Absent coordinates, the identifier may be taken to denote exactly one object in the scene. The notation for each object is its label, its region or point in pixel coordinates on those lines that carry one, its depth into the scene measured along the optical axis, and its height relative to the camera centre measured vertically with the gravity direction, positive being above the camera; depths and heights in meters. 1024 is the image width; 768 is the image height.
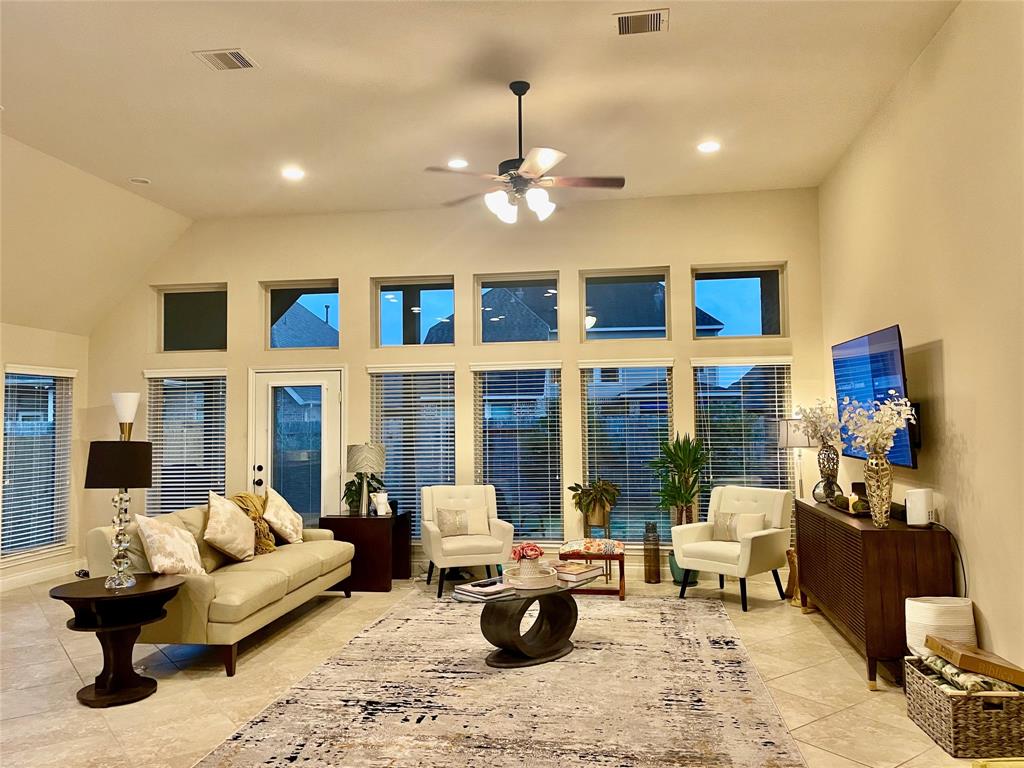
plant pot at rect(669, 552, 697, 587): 6.62 -1.17
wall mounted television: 4.48 +0.40
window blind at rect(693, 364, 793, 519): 7.05 +0.12
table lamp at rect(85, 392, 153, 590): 4.14 -0.14
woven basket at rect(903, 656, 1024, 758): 3.21 -1.22
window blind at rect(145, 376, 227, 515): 7.81 +0.09
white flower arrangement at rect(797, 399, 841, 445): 5.33 +0.08
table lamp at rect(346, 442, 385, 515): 6.87 -0.17
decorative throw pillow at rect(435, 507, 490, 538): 6.61 -0.69
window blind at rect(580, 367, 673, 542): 7.23 +0.02
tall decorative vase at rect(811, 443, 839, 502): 5.35 -0.23
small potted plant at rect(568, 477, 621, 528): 6.94 -0.56
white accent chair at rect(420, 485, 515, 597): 6.26 -0.81
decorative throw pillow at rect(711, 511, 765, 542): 6.05 -0.70
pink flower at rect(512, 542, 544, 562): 4.66 -0.68
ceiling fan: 4.61 +1.58
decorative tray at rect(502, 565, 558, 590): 4.59 -0.83
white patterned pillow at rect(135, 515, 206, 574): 4.45 -0.59
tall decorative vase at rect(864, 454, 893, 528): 4.23 -0.29
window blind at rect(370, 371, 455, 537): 7.53 +0.14
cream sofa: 4.40 -0.88
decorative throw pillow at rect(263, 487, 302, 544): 5.98 -0.57
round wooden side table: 3.92 -0.89
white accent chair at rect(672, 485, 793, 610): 5.76 -0.82
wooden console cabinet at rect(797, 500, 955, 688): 4.04 -0.77
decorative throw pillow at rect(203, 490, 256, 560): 5.23 -0.58
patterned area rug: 3.26 -1.31
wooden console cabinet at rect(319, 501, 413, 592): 6.61 -0.88
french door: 7.59 +0.10
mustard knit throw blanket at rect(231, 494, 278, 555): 5.69 -0.56
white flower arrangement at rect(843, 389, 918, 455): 4.25 +0.06
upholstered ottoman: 6.07 -0.88
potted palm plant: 6.70 -0.37
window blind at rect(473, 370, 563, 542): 7.38 -0.04
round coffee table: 4.41 -1.12
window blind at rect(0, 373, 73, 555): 7.11 -0.11
